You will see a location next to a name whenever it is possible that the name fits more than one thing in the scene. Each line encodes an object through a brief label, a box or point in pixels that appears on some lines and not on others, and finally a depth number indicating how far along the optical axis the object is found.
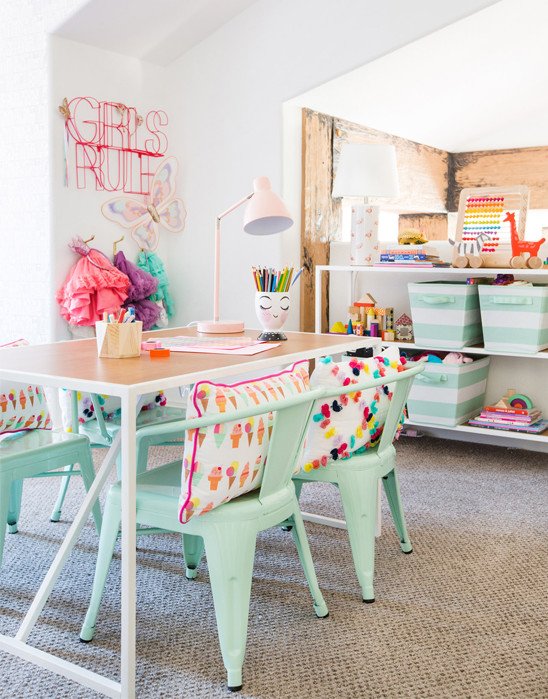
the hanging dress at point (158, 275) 4.18
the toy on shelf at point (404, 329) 3.84
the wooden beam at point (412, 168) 4.30
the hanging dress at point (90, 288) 3.73
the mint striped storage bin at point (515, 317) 3.40
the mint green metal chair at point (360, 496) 2.15
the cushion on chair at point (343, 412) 2.08
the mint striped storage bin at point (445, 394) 3.59
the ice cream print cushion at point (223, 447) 1.66
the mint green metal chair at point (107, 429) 2.58
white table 1.65
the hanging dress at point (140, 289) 3.98
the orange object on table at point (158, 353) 2.15
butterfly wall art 4.12
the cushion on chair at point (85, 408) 2.64
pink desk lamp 2.52
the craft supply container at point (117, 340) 2.10
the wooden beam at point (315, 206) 4.04
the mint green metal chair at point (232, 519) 1.72
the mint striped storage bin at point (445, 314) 3.57
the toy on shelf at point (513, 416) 3.54
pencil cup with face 2.54
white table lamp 3.80
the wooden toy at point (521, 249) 3.42
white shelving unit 3.49
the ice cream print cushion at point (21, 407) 2.42
